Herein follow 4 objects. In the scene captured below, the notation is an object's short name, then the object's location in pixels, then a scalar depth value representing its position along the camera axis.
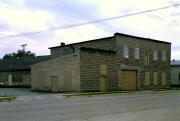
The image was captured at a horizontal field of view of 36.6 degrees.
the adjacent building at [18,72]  40.66
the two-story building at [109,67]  29.65
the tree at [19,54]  73.82
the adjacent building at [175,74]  47.24
